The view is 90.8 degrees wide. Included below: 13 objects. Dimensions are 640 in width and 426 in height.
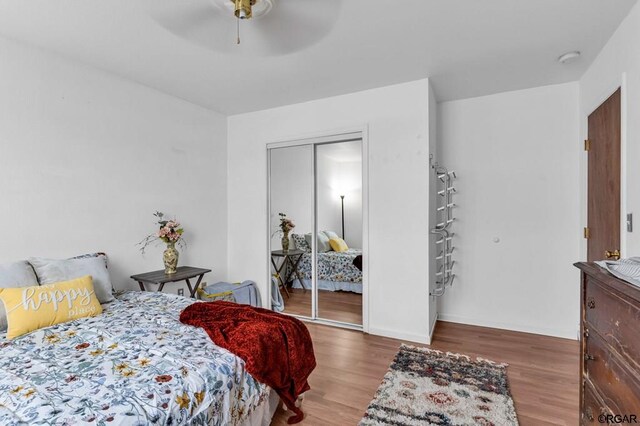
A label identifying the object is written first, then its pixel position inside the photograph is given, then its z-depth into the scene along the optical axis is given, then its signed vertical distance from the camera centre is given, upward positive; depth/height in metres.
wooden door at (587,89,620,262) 2.28 +0.24
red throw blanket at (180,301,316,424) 1.75 -0.77
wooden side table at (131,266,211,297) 3.03 -0.66
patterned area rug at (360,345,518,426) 1.96 -1.29
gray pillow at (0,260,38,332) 2.00 -0.43
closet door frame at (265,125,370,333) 3.44 +0.12
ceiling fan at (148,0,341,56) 1.83 +1.20
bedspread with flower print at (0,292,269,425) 1.17 -0.73
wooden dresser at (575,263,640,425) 1.04 -0.52
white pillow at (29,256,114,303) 2.24 -0.45
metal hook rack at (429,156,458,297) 3.48 -0.19
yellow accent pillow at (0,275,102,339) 1.88 -0.60
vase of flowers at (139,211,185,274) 3.26 -0.30
